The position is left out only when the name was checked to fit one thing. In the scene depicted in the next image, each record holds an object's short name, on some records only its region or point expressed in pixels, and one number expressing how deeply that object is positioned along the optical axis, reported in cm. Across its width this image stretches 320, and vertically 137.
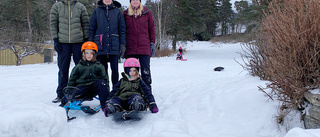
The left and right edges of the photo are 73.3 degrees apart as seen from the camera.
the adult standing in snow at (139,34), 373
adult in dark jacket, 354
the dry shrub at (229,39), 3752
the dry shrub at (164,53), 1843
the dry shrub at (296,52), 223
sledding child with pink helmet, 290
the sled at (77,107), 304
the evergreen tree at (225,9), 4784
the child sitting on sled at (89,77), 326
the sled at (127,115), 283
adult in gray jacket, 372
